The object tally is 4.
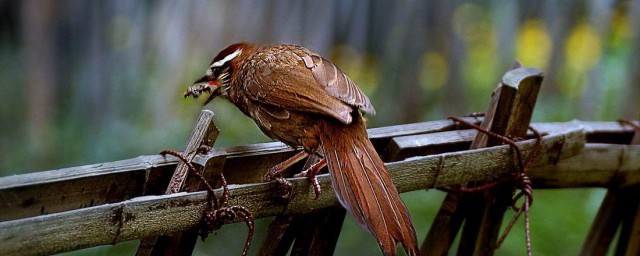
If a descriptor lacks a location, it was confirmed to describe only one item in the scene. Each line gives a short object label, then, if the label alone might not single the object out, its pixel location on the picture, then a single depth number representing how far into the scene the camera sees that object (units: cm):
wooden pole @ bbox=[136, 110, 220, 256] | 474
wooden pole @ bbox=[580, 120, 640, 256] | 773
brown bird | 484
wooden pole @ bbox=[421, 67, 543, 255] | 630
